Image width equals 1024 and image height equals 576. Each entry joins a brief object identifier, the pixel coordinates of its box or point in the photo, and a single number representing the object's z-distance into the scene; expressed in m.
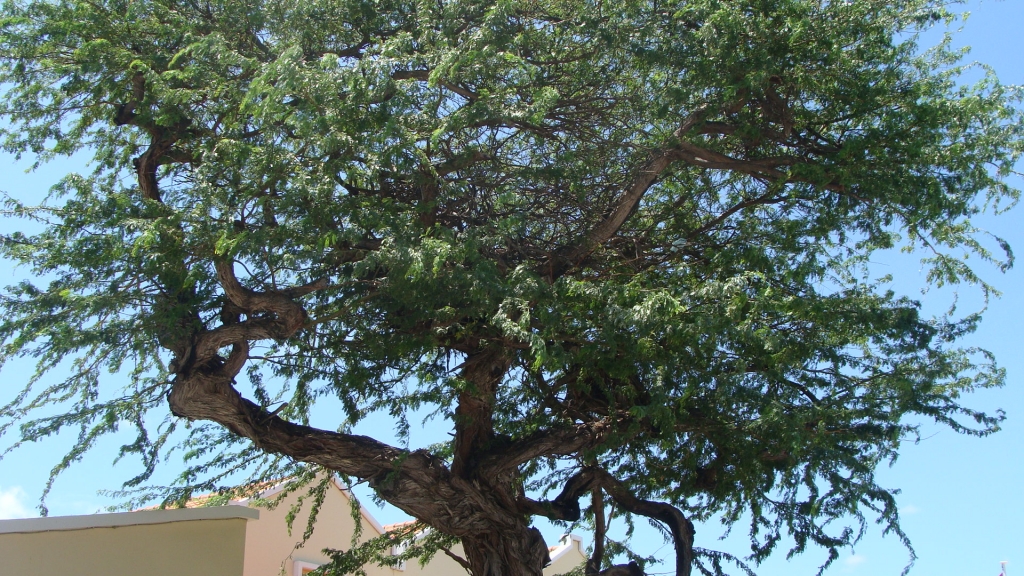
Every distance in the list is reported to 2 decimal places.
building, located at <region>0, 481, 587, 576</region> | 11.61
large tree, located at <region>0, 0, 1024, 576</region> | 8.69
